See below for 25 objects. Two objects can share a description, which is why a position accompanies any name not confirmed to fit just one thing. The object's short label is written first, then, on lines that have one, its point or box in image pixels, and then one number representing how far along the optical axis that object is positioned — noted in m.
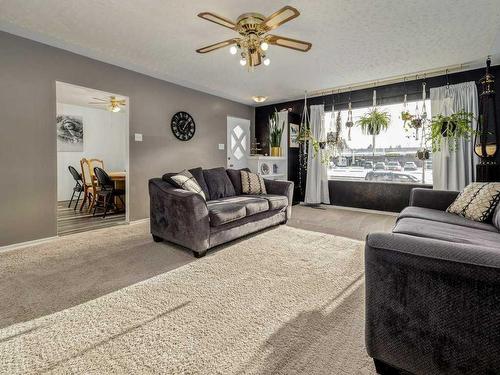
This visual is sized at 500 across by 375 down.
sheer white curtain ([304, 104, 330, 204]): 5.73
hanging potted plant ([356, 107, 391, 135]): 4.78
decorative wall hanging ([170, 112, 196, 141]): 4.82
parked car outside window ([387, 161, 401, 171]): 4.98
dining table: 4.93
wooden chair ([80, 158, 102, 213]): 5.09
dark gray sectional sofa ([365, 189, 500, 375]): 0.92
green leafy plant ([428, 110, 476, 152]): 3.90
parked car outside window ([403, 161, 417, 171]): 4.82
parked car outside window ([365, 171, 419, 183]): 4.89
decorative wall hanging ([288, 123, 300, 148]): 6.01
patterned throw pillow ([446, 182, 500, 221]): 2.37
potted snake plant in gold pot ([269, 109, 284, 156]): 5.91
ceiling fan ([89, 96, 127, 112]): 5.21
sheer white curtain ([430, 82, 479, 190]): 4.10
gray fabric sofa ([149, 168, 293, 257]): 2.76
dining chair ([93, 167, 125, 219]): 4.79
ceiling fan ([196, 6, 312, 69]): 2.32
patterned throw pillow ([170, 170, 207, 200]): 3.14
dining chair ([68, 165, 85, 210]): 5.70
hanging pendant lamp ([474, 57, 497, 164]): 3.21
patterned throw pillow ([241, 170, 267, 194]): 4.21
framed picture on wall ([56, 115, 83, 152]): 6.18
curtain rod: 4.10
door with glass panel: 6.09
